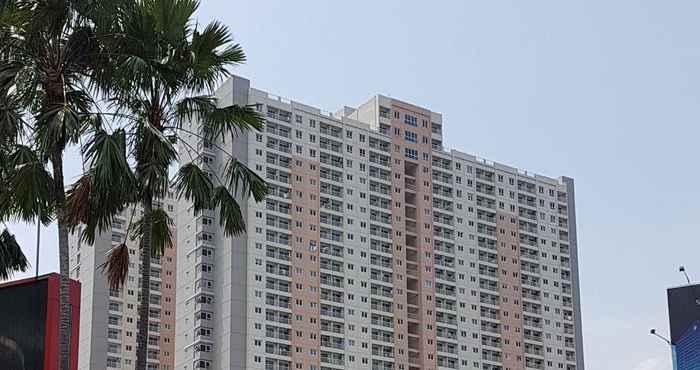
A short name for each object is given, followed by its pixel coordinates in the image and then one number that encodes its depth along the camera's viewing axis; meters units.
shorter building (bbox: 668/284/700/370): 45.22
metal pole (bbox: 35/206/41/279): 24.44
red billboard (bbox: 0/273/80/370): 25.62
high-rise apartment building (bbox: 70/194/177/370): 117.38
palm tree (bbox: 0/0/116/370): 23.59
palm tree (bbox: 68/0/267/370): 23.58
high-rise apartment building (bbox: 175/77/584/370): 113.44
